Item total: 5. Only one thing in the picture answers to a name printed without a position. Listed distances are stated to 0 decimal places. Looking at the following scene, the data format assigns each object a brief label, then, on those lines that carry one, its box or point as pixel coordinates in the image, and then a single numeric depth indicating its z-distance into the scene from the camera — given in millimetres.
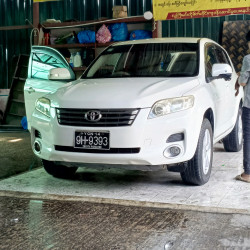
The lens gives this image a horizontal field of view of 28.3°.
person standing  5633
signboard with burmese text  9117
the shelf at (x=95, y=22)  10893
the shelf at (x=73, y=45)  11578
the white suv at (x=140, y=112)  5113
